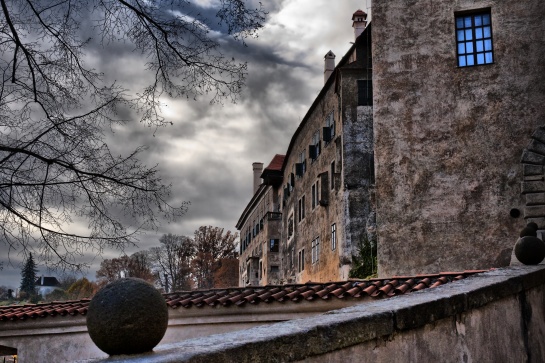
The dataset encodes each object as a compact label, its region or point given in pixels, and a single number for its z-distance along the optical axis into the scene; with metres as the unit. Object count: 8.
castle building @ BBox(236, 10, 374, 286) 26.69
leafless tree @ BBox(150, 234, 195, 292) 63.38
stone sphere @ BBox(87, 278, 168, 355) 2.73
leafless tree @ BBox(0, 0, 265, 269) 7.59
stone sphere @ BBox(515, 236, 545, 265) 8.10
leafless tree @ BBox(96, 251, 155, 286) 53.62
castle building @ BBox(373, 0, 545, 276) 17.44
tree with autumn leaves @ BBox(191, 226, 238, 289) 64.44
